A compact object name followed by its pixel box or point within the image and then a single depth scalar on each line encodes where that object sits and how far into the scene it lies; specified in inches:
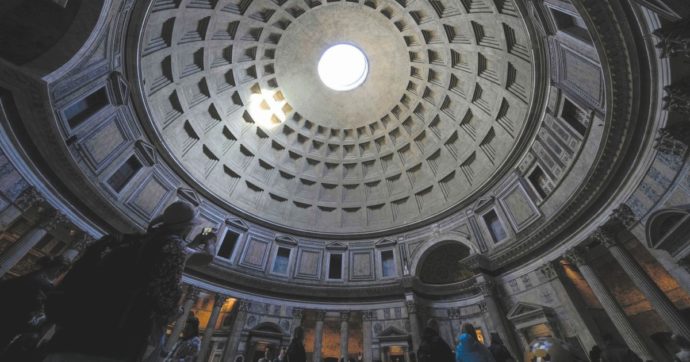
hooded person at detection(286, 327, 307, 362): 203.5
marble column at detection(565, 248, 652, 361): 380.8
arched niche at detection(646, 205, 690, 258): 344.8
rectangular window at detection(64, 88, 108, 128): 494.0
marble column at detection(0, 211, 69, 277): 391.9
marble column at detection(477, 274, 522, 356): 512.7
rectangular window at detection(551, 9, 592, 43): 417.1
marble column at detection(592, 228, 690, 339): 350.6
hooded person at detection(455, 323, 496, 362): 168.2
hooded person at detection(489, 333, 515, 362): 245.9
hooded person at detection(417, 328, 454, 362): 183.7
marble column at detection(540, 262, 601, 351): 450.6
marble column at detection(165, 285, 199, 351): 550.3
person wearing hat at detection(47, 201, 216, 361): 133.3
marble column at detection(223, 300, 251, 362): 601.9
